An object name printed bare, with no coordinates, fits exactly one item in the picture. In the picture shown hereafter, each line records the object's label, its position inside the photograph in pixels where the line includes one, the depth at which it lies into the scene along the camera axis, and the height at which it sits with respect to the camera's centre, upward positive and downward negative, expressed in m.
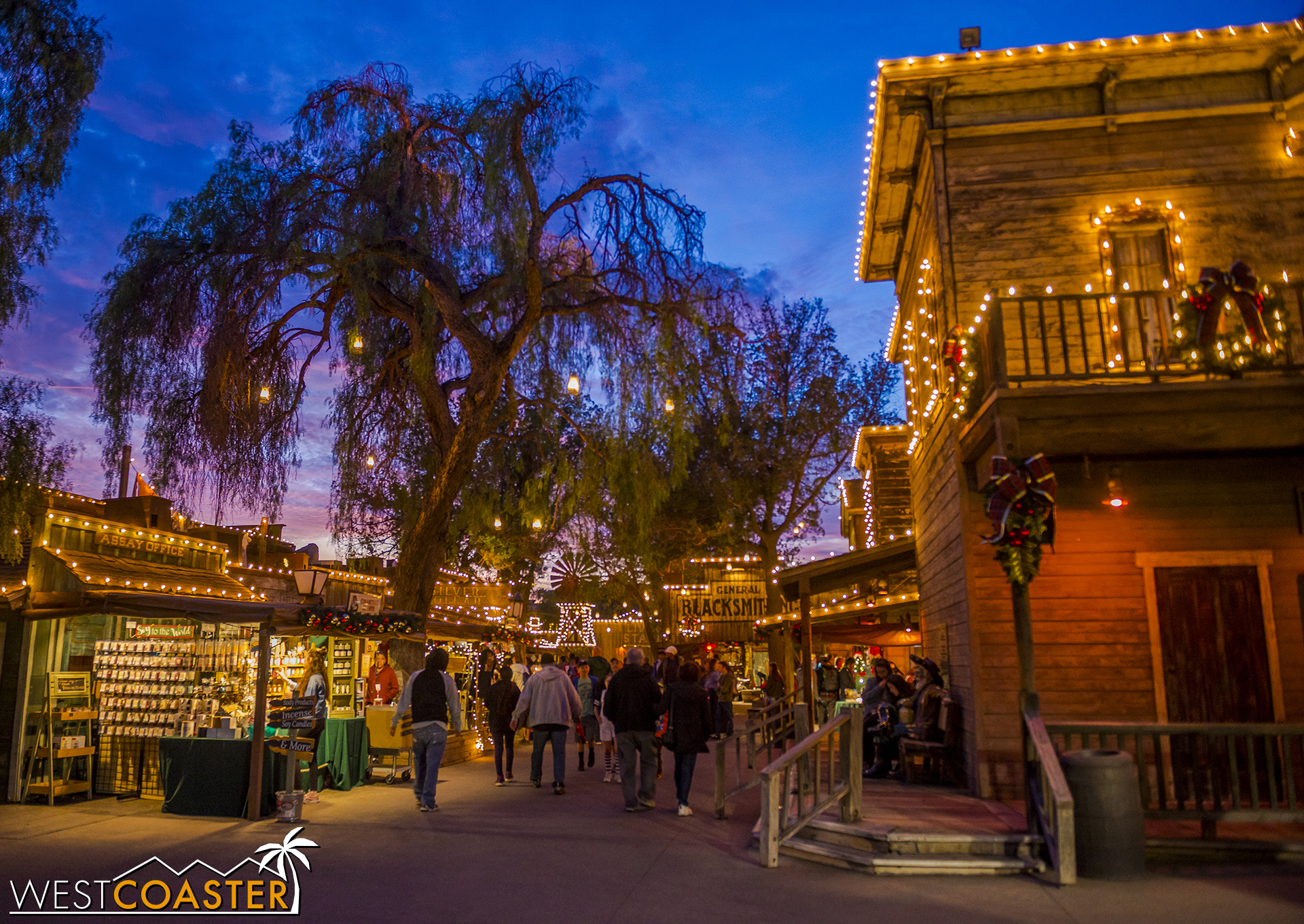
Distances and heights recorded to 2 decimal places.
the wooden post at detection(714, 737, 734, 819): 9.73 -1.37
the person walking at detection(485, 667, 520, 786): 13.13 -0.82
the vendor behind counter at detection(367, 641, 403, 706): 13.96 -0.44
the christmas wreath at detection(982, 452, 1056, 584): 7.86 +1.13
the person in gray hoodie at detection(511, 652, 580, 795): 11.88 -0.72
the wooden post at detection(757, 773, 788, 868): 7.44 -1.38
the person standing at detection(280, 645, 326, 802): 11.14 -0.49
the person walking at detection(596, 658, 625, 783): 13.25 -1.44
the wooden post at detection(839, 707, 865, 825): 7.98 -0.98
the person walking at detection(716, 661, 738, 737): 17.22 -0.94
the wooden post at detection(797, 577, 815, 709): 15.45 +0.08
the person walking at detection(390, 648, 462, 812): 10.42 -0.72
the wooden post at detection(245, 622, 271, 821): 9.89 -0.97
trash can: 6.77 -1.23
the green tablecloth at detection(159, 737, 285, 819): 10.04 -1.35
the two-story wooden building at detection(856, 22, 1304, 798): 8.30 +2.68
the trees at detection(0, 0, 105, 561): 10.18 +5.54
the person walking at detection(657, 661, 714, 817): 10.12 -0.78
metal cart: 13.09 -1.22
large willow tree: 12.35 +5.08
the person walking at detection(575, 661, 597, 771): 14.91 -1.05
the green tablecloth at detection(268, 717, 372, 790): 12.26 -1.31
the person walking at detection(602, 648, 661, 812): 10.26 -0.74
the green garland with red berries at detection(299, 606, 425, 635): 11.50 +0.40
